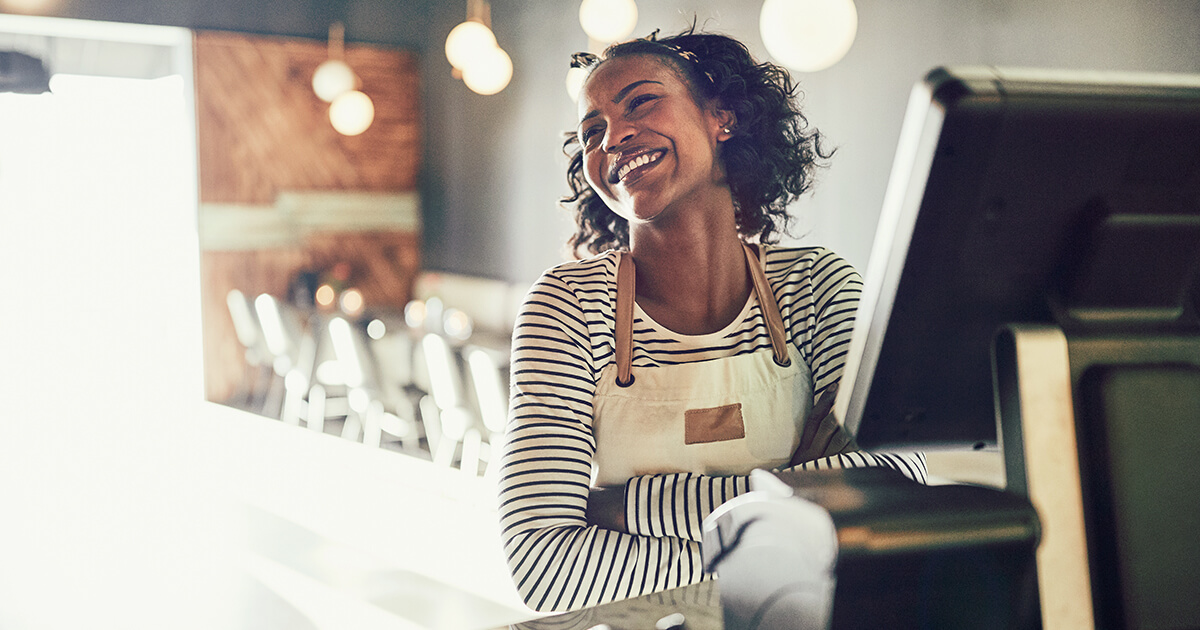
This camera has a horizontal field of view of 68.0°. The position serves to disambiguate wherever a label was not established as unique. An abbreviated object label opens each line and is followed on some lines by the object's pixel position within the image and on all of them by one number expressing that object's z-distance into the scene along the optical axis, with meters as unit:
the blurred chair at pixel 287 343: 6.27
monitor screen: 0.62
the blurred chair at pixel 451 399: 4.41
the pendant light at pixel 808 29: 2.94
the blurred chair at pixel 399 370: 5.22
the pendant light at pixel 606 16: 3.86
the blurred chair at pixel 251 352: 6.99
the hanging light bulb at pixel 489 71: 4.50
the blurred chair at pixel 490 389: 4.01
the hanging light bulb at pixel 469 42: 4.41
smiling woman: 1.10
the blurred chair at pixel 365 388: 5.35
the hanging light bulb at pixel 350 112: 6.06
